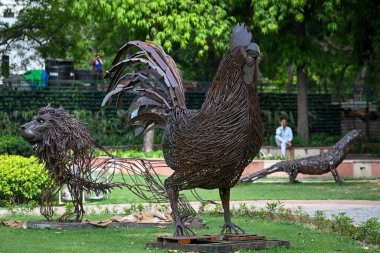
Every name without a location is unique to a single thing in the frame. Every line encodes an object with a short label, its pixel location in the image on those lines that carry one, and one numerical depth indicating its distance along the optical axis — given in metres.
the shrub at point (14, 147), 23.70
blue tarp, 31.54
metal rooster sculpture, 11.16
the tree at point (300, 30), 27.92
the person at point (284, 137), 28.25
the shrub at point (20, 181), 17.81
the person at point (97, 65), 36.90
